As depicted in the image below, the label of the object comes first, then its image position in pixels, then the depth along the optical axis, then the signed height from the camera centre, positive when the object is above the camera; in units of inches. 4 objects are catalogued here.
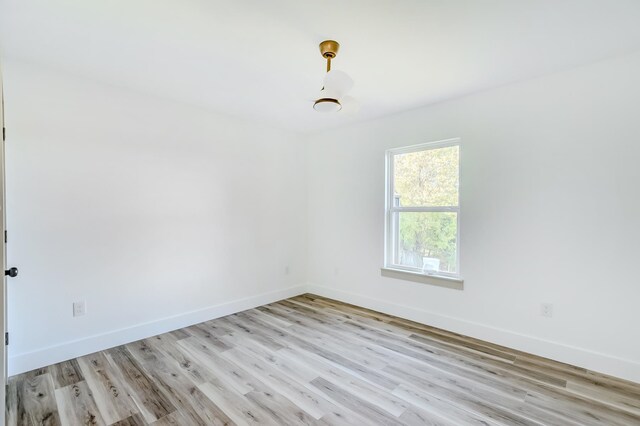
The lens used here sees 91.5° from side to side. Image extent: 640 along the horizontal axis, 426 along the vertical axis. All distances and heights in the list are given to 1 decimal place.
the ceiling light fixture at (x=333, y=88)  75.1 +30.3
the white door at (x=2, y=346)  56.2 -25.1
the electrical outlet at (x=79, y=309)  102.5 -33.8
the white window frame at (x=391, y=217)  143.0 -3.9
